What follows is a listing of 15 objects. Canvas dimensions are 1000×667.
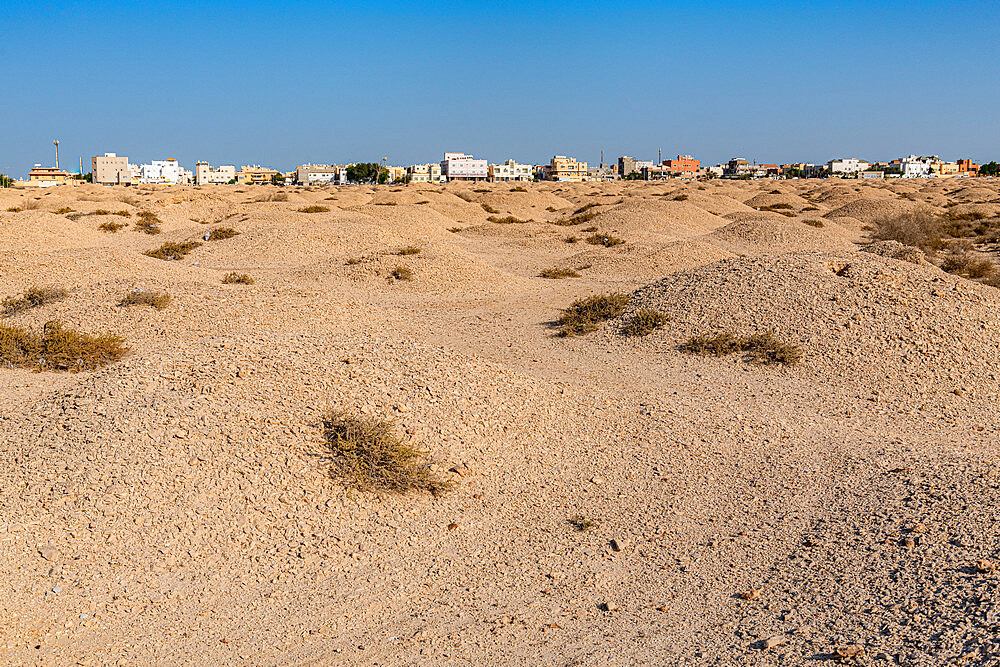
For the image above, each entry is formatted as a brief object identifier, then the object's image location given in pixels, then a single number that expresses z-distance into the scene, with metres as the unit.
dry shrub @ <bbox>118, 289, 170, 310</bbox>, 12.87
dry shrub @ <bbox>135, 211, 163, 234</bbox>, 28.45
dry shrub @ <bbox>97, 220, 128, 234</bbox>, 27.41
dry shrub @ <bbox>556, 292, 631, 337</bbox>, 12.66
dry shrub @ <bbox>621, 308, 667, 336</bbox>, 12.11
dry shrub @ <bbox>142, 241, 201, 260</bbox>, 21.12
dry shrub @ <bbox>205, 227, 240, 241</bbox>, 23.12
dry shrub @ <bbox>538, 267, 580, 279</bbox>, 19.67
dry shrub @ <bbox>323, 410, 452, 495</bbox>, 6.45
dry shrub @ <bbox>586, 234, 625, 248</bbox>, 25.77
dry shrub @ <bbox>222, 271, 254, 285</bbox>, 16.67
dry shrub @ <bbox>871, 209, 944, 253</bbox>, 25.23
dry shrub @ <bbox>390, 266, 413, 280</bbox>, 17.44
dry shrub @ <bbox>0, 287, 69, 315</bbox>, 12.96
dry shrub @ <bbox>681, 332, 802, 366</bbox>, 10.66
